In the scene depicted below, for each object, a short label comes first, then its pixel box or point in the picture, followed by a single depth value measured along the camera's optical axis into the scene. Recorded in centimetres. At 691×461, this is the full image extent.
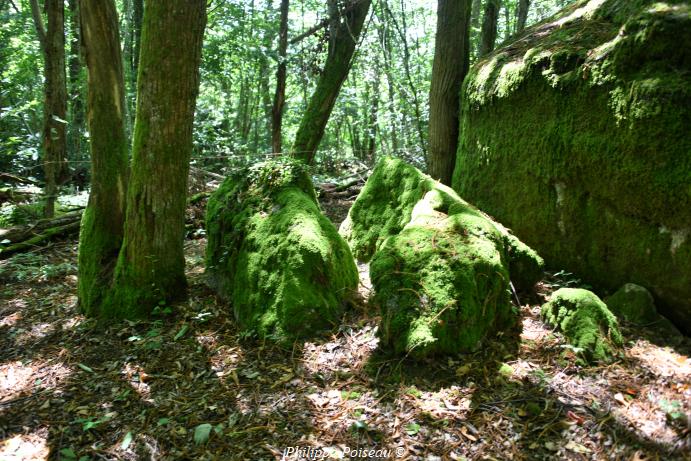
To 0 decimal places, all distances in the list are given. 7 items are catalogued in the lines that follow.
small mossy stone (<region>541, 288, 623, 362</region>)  331
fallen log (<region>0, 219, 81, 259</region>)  667
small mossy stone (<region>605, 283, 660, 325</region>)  369
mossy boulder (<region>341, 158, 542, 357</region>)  340
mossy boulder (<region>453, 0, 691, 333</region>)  364
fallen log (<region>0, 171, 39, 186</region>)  1034
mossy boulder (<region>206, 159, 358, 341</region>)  395
